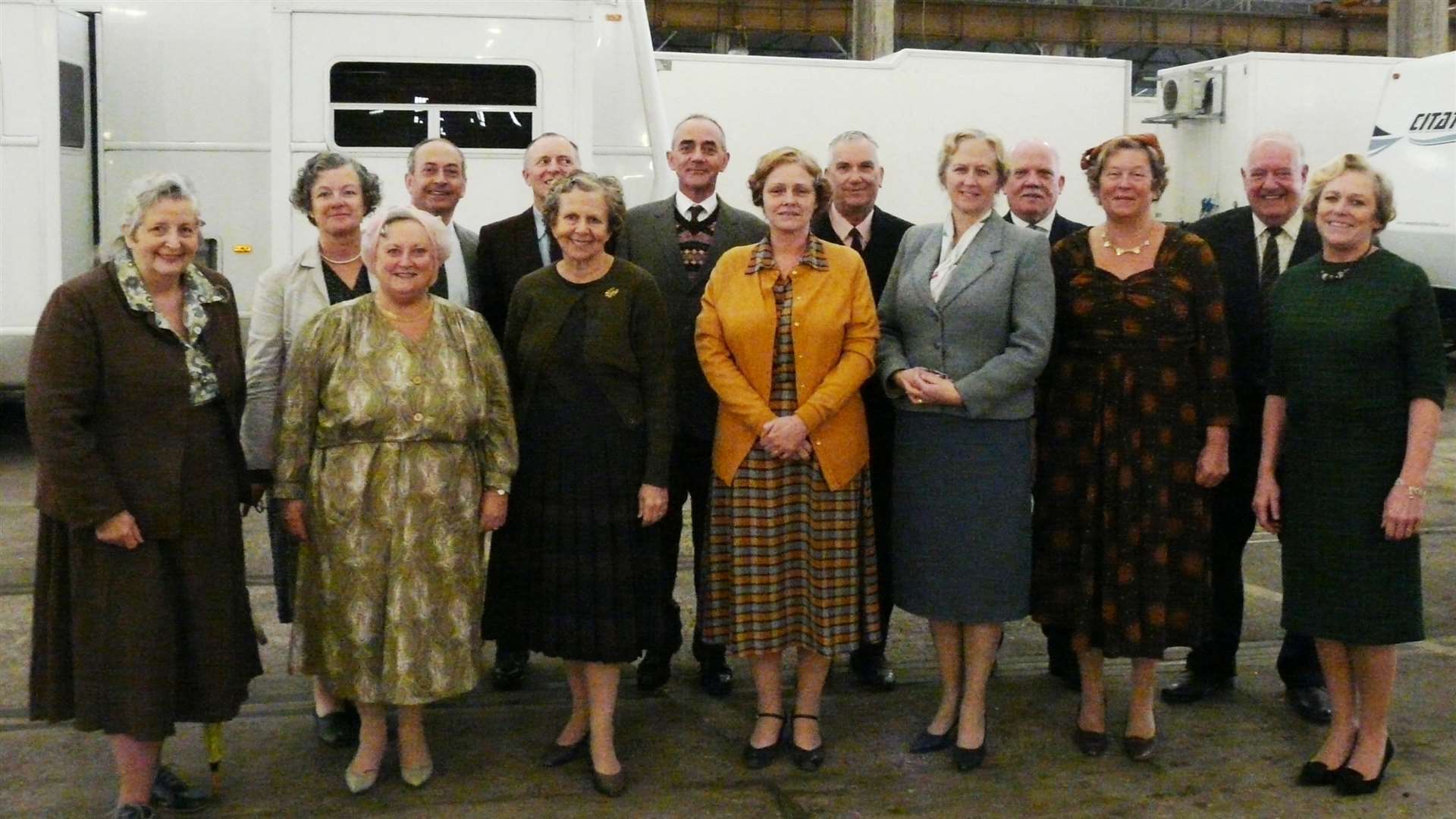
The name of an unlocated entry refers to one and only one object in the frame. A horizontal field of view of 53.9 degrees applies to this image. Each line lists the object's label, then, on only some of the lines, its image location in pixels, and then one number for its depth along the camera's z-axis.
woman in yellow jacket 4.00
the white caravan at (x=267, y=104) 7.75
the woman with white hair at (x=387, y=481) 3.76
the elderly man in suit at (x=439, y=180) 4.70
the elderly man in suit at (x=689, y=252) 4.48
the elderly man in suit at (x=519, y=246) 4.64
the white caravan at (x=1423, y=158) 11.12
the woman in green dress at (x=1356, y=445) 3.81
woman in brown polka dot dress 4.06
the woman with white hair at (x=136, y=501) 3.41
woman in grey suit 4.02
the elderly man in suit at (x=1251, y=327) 4.49
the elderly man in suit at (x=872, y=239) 4.67
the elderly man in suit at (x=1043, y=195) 4.84
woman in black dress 3.92
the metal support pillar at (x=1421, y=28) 18.72
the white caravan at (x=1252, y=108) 12.25
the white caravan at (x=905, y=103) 11.33
